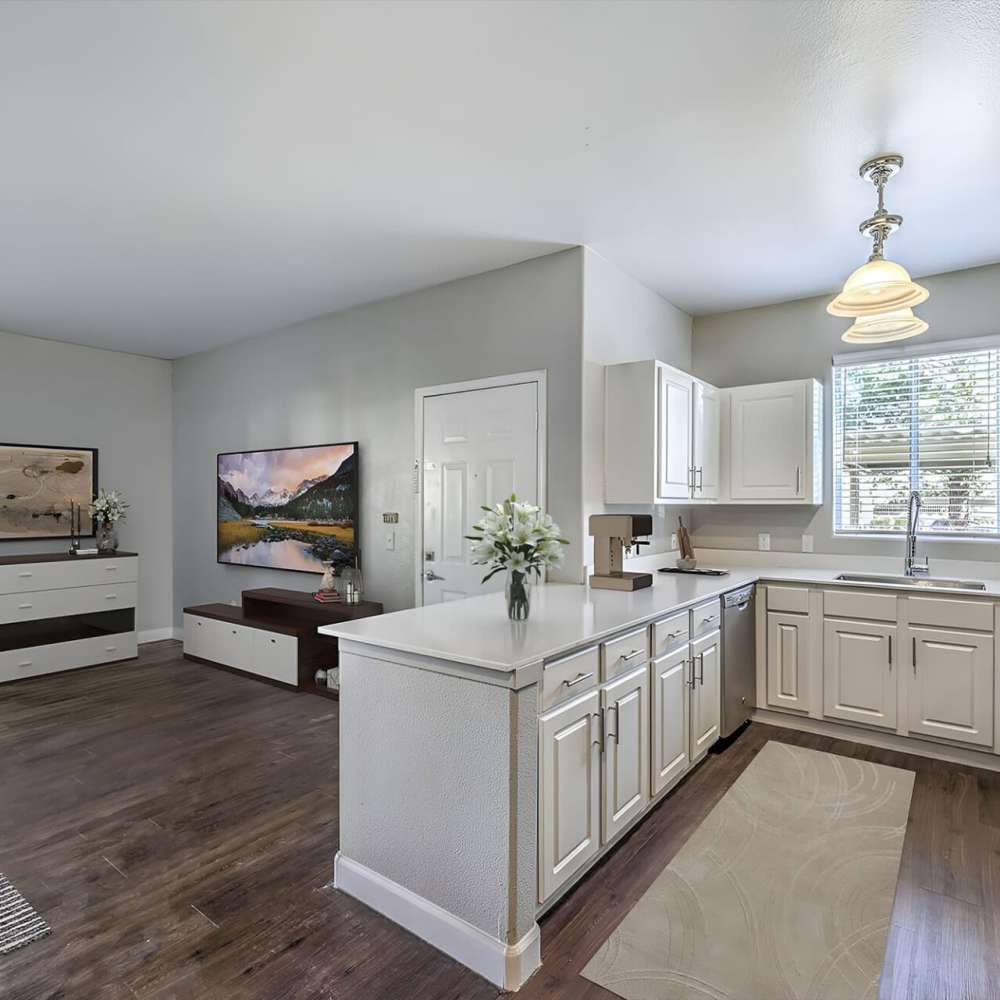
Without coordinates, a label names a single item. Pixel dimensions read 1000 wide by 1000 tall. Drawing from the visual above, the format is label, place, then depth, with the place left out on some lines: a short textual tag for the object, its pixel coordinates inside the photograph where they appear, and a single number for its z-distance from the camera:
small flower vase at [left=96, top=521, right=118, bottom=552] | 5.37
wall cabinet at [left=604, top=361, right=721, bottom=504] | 3.44
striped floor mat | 1.95
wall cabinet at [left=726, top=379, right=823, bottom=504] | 4.01
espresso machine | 3.10
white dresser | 4.68
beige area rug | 1.81
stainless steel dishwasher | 3.33
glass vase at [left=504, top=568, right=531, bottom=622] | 2.32
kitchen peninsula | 1.82
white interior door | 3.61
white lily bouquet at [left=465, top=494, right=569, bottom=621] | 2.26
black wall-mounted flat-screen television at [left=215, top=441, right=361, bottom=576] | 4.51
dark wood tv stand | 4.36
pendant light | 2.46
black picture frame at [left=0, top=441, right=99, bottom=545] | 5.09
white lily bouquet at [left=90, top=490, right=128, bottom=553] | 5.38
